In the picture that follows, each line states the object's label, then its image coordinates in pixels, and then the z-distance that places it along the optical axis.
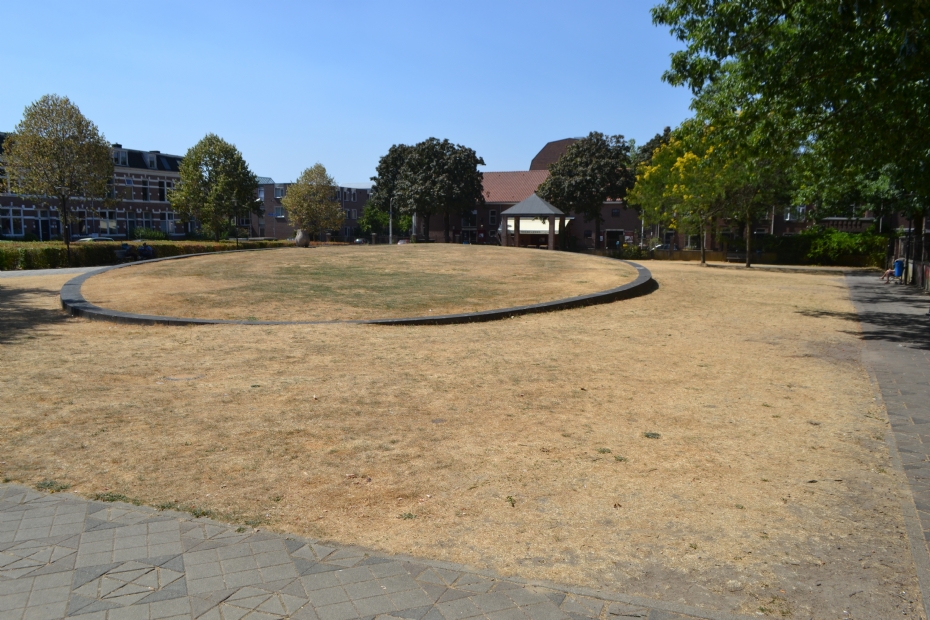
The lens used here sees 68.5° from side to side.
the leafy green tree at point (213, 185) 62.38
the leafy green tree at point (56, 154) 43.91
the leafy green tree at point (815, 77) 12.02
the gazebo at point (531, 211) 49.59
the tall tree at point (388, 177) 81.12
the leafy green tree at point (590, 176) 63.00
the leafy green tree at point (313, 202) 73.44
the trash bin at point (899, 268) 29.97
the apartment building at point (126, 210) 61.22
